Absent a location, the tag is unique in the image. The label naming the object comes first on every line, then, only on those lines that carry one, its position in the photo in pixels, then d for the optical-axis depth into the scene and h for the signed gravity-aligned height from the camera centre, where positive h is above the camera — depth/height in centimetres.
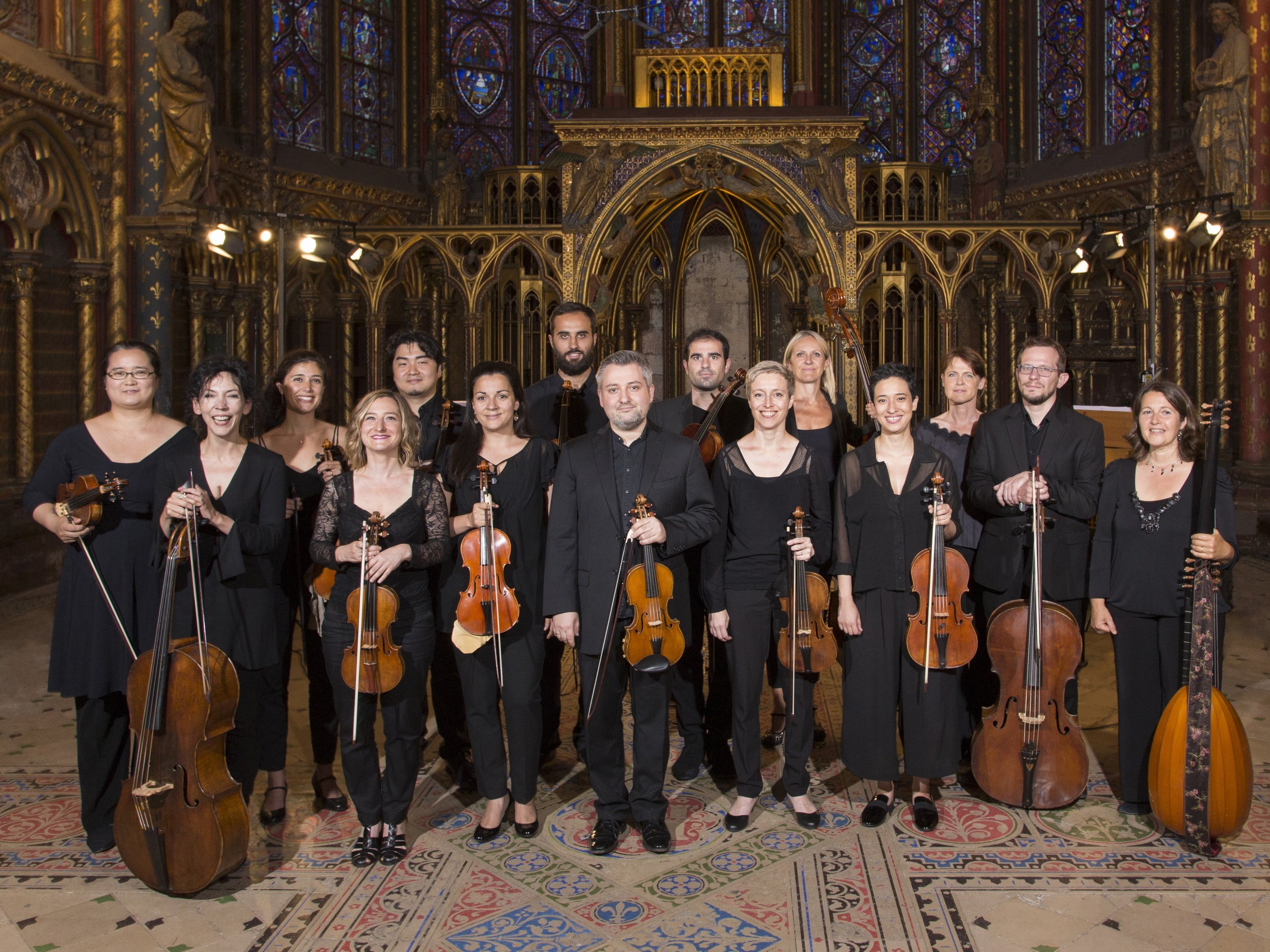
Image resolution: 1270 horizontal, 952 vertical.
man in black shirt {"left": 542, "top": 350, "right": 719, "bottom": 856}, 339 -24
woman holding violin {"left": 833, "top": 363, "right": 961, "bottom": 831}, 356 -44
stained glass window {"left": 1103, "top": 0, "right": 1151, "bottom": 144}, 1127 +429
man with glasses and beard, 380 -5
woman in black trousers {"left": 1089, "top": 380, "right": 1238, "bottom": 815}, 347 -30
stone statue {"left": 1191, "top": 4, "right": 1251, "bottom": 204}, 882 +301
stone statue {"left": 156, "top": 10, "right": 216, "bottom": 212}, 861 +303
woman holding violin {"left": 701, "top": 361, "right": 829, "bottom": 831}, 355 -28
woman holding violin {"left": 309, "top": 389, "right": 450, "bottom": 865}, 328 -33
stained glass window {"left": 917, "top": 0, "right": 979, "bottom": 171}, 1341 +501
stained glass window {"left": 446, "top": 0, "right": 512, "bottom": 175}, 1386 +524
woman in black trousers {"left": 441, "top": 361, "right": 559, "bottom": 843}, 346 -34
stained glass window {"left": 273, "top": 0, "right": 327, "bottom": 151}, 1158 +447
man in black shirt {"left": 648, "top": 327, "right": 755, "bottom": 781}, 404 -68
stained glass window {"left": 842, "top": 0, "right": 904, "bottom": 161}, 1388 +526
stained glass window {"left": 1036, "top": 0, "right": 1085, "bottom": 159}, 1205 +451
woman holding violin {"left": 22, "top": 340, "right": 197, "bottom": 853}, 333 -30
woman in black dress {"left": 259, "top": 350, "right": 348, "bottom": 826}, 371 -21
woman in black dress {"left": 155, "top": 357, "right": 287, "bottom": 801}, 327 -18
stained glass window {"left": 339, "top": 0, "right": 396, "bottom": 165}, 1252 +477
